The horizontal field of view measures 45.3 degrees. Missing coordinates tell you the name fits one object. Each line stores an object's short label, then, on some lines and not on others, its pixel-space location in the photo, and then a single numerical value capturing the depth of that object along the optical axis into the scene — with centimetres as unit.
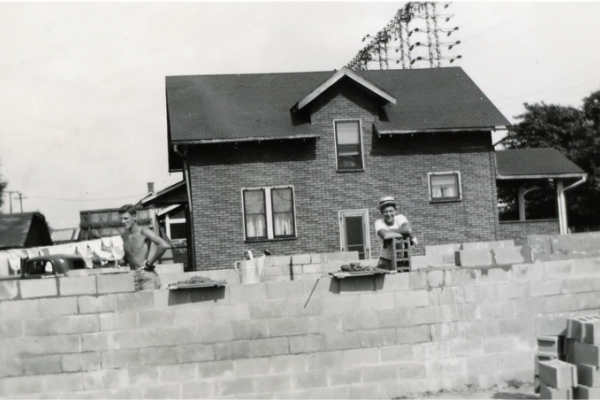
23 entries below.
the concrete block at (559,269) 1055
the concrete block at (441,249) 1502
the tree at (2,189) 6219
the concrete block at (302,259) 1618
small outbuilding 3153
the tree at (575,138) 3878
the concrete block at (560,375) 874
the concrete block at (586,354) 881
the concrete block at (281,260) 1638
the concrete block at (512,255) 1045
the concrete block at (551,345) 936
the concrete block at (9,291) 909
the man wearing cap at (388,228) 1036
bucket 1121
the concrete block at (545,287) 1045
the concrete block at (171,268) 1511
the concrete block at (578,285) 1060
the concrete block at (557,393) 873
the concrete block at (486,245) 1567
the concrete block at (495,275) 1029
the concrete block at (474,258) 1037
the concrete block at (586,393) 862
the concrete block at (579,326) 902
